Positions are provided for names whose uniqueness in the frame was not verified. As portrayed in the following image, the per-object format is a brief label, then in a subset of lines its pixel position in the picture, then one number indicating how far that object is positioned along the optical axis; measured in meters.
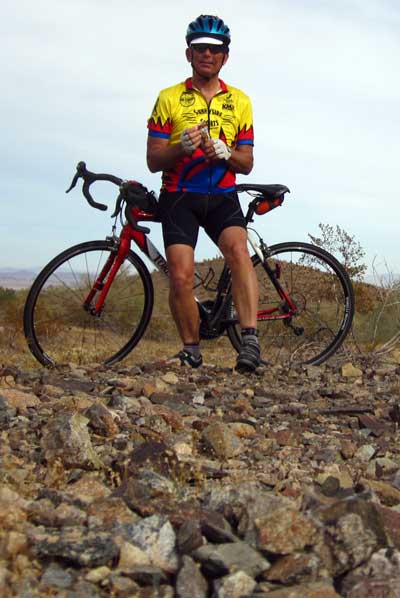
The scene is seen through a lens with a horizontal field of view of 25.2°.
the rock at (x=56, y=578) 2.30
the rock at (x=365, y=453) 4.18
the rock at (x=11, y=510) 2.55
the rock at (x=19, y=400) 4.48
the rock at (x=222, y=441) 3.89
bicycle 6.67
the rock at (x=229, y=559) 2.38
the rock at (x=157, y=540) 2.44
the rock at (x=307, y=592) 2.27
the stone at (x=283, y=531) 2.46
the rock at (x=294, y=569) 2.38
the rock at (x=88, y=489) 3.00
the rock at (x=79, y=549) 2.38
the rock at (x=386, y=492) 3.28
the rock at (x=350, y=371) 6.73
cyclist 6.26
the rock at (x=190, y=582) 2.30
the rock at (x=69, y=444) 3.38
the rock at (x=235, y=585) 2.29
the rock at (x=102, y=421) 3.99
